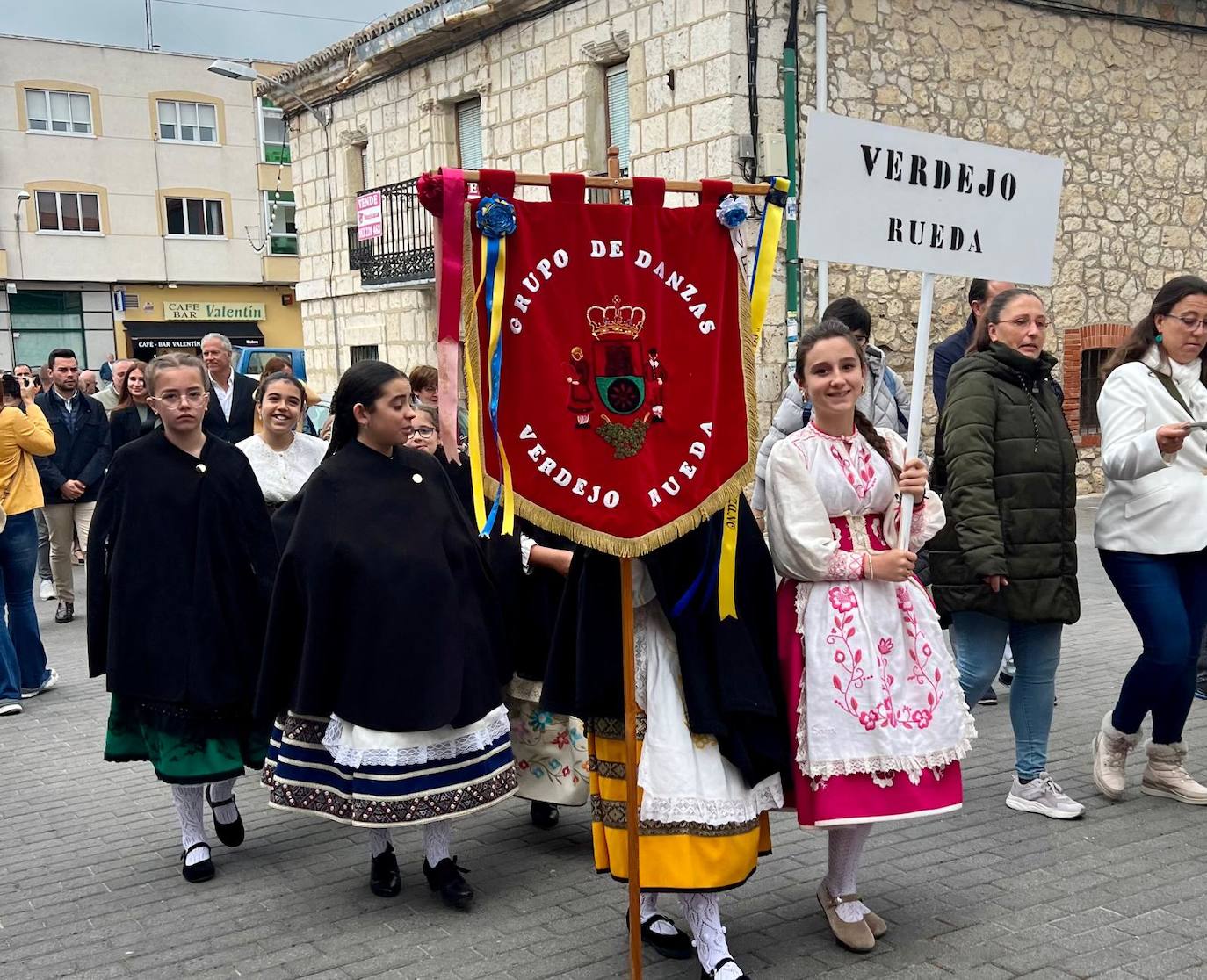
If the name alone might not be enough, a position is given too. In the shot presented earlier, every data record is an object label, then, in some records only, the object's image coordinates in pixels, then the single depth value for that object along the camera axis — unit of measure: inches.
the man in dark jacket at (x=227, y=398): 307.7
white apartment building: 1379.2
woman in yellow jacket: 298.4
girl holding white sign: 140.2
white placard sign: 145.4
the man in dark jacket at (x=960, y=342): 252.7
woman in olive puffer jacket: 184.1
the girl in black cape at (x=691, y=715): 133.3
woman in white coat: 187.5
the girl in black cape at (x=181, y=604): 179.0
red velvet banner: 128.6
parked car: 739.6
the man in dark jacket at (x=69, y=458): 413.1
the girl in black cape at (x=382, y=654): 160.9
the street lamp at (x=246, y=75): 758.5
